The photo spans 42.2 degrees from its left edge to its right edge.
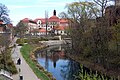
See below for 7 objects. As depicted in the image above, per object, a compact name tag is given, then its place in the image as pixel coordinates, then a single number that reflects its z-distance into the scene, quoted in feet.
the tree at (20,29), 165.21
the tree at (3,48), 50.31
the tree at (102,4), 66.72
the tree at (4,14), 131.94
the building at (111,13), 65.85
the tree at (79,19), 84.29
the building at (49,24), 219.54
